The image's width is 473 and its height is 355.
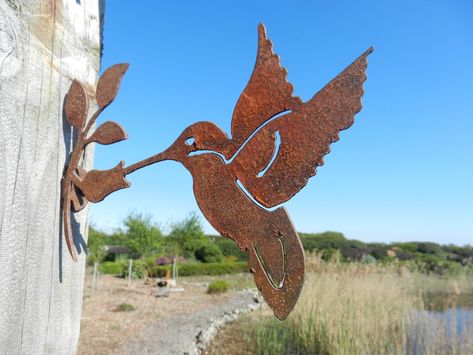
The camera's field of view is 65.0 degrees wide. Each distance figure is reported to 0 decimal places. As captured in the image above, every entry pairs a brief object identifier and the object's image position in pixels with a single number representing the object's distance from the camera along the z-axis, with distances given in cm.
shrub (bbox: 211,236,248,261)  1748
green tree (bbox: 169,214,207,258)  1438
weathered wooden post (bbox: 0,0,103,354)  90
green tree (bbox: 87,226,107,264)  1189
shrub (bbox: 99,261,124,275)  1412
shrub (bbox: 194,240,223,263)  1589
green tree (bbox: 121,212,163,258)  1348
